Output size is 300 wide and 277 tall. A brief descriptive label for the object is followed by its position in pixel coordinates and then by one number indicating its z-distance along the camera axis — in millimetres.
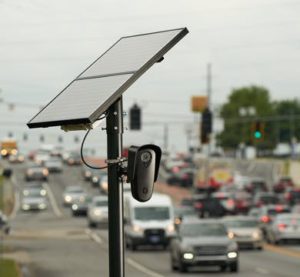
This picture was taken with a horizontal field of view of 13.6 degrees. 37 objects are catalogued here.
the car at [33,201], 88500
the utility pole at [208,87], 99688
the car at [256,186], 105656
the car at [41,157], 143375
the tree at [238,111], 190500
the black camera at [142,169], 9359
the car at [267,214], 56688
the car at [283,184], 104625
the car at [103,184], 105100
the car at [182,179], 119938
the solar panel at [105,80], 9013
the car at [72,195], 87862
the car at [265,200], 83438
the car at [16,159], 152125
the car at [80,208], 83125
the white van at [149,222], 50875
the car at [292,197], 88375
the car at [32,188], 89312
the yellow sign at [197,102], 80725
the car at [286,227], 52344
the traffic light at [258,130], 54344
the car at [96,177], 118125
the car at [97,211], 65750
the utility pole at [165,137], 192138
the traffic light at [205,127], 60375
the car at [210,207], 77250
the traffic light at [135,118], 58656
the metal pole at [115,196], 9414
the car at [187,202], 81188
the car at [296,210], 67825
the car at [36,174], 117688
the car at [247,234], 50250
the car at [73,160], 148112
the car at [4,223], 54400
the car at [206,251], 36938
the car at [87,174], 125075
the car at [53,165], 132000
